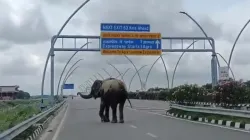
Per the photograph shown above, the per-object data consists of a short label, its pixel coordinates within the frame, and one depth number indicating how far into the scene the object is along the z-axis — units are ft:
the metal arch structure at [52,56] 125.39
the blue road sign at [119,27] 139.13
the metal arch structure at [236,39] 139.86
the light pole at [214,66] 145.48
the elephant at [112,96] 87.55
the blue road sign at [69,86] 409.28
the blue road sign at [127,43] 141.28
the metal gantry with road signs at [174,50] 142.71
